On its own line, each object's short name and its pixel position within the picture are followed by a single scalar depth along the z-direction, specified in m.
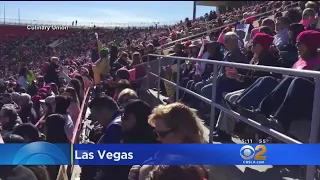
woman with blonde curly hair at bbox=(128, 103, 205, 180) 2.04
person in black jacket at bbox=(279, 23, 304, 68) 3.44
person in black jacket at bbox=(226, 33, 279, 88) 3.22
